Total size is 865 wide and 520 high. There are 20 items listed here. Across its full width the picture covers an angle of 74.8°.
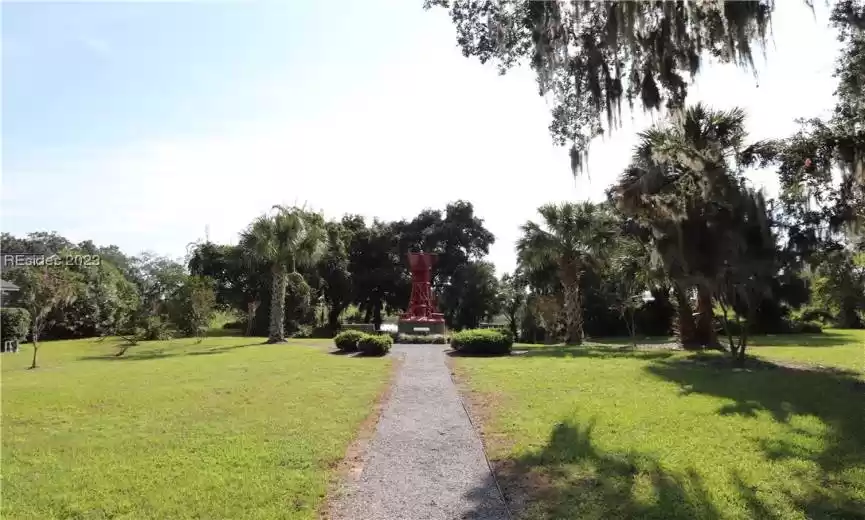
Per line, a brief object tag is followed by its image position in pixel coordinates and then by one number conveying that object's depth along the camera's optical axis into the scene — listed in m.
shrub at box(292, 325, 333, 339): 33.84
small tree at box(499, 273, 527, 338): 36.09
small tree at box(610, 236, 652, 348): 21.01
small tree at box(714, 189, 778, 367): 14.84
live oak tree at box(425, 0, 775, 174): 7.51
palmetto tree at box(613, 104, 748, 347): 14.24
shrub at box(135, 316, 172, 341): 27.41
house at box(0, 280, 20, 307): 27.20
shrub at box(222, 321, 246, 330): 41.22
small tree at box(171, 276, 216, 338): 26.20
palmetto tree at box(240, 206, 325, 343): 25.42
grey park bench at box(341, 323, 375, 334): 26.60
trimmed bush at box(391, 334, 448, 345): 24.36
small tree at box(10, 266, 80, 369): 20.45
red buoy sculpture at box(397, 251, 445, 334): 25.72
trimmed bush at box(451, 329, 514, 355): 19.45
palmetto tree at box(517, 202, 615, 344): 23.13
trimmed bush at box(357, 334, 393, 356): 19.28
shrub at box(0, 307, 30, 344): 25.02
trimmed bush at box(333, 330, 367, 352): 20.41
